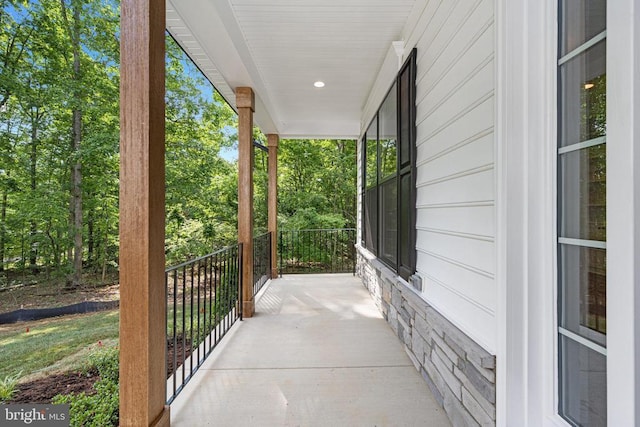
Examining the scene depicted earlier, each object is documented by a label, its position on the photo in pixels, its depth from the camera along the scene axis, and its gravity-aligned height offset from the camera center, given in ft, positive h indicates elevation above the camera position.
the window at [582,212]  3.04 +0.02
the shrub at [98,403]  7.26 -5.17
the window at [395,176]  8.23 +1.33
